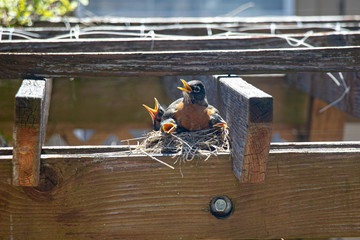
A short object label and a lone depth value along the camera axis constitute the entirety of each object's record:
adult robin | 5.87
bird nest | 5.64
